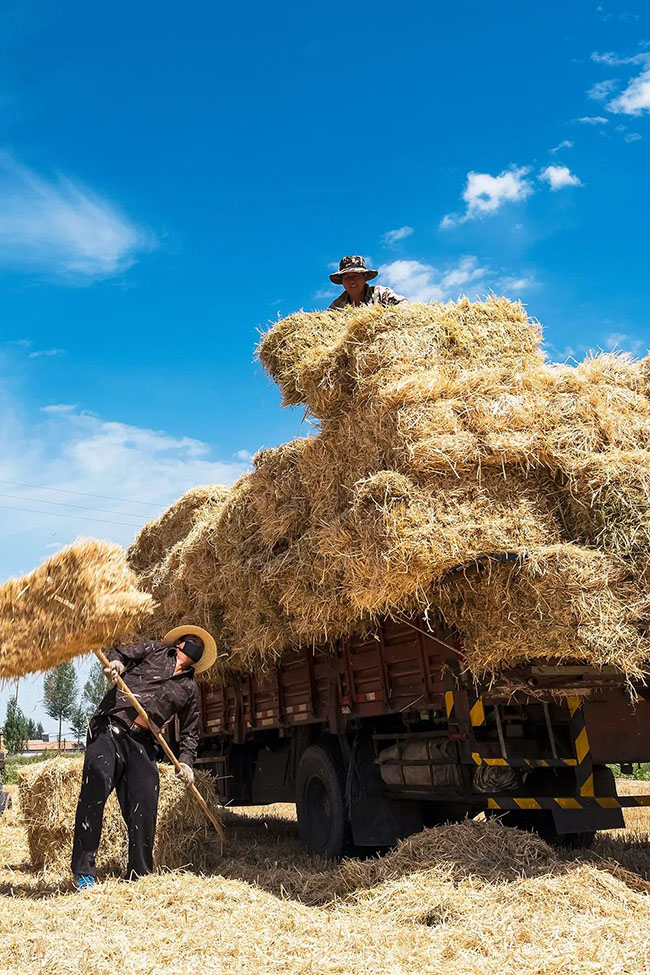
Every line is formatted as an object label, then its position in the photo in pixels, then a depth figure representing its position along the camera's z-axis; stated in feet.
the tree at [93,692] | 244.30
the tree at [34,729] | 305.36
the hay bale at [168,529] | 35.96
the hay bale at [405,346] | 23.53
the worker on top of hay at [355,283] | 31.30
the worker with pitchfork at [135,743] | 22.61
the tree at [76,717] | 261.03
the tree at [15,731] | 228.84
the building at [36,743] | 238.02
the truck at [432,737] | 21.91
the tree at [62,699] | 254.88
